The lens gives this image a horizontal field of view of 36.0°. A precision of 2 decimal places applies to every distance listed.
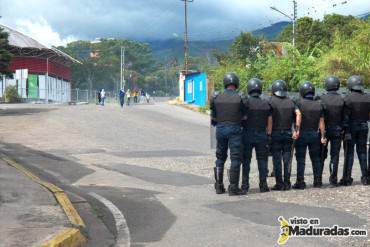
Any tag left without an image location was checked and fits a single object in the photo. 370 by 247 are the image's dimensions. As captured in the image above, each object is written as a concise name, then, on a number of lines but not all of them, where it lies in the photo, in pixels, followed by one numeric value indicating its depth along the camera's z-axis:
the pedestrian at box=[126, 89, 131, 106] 50.41
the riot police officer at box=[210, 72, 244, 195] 9.57
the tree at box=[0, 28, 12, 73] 29.61
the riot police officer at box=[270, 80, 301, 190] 10.00
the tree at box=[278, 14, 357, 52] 60.16
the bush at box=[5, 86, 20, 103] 51.69
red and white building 56.59
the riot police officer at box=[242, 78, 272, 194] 9.78
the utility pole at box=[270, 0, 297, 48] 49.37
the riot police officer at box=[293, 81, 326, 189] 10.07
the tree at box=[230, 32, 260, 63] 68.69
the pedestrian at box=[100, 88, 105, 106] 47.44
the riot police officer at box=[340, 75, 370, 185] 10.19
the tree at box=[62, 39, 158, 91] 106.09
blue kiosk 47.12
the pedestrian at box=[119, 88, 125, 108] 43.29
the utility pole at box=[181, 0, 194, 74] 58.34
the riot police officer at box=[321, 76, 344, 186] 10.20
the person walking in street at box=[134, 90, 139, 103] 59.06
